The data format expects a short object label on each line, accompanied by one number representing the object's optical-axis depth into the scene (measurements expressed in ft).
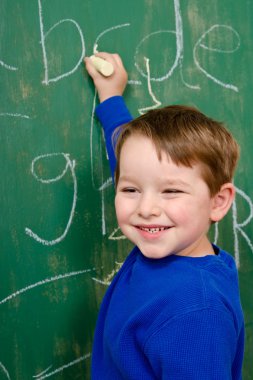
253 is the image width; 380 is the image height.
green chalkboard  3.68
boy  2.60
